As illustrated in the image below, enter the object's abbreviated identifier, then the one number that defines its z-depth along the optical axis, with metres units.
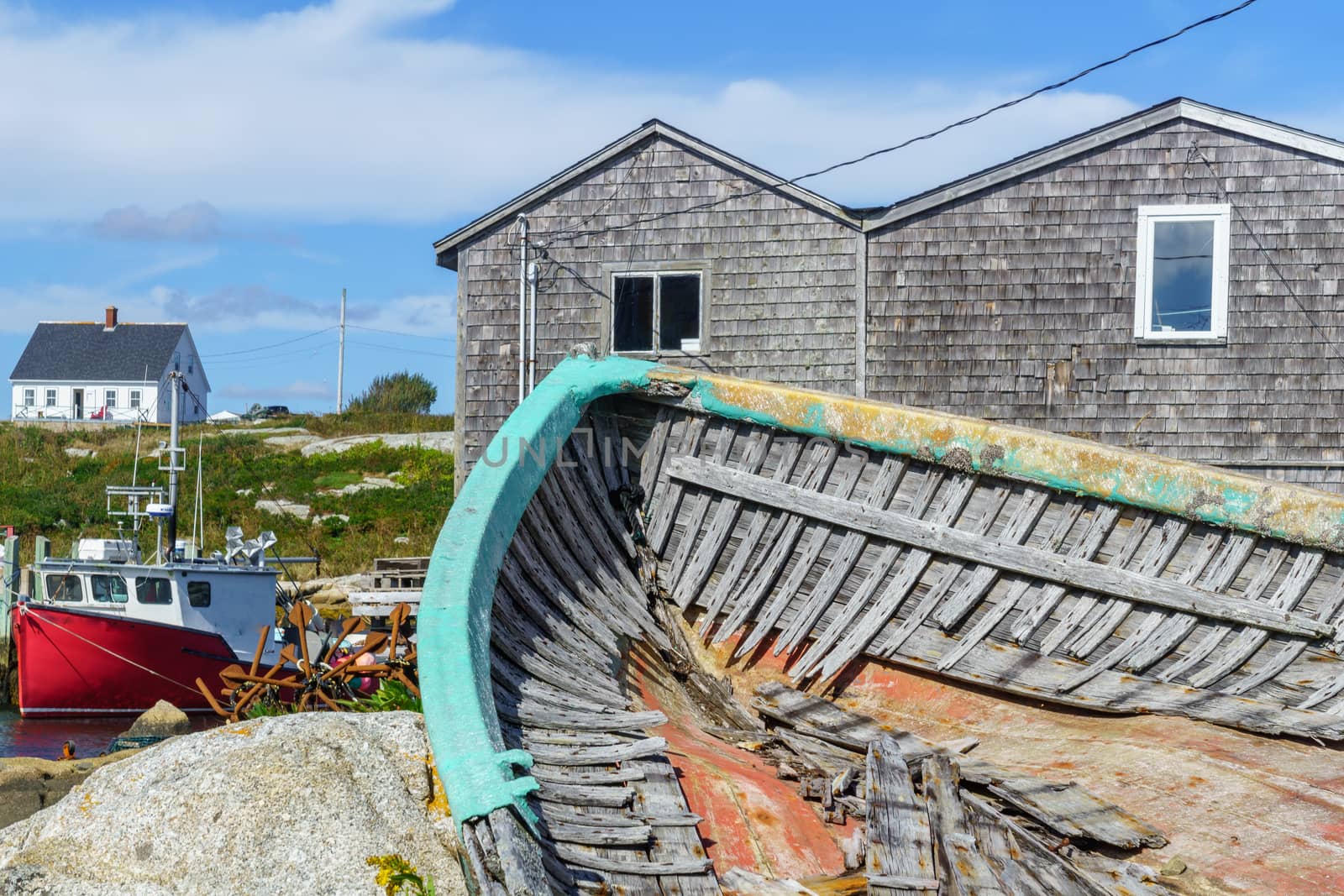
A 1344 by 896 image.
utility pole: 51.66
